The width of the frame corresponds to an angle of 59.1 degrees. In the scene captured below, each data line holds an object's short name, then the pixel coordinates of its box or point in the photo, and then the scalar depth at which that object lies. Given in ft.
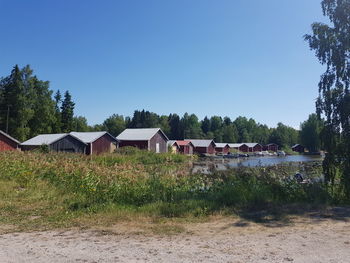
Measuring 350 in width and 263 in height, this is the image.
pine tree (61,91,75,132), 244.01
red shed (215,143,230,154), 310.45
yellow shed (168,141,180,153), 220.19
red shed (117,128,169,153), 180.86
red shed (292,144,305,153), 406.95
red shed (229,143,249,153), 354.60
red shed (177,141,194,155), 252.21
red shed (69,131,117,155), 157.11
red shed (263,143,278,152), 408.05
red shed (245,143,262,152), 363.56
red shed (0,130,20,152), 123.03
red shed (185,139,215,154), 277.40
